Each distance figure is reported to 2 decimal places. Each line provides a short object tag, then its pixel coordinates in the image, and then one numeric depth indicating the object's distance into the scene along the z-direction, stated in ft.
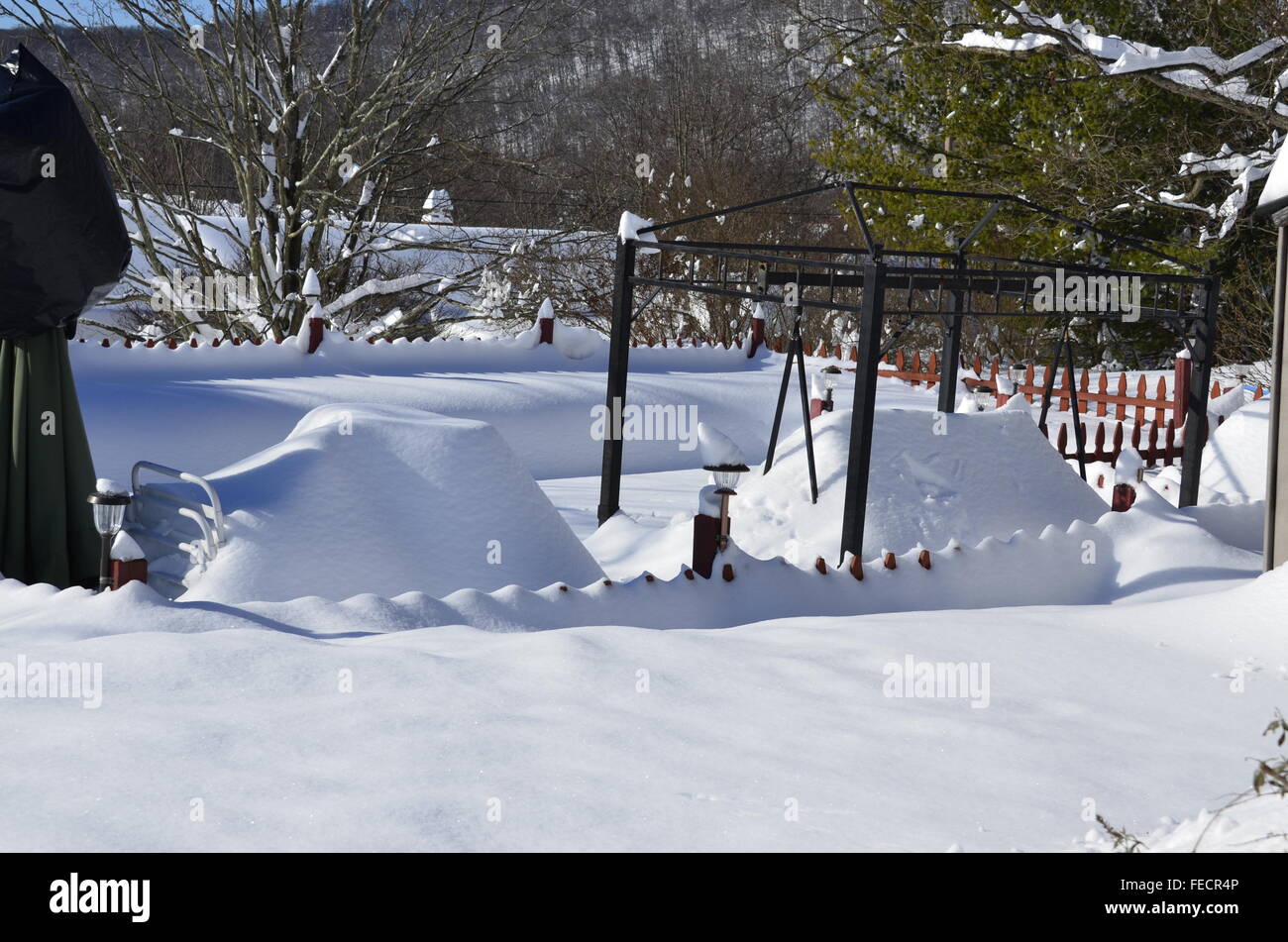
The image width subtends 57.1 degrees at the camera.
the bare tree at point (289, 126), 70.69
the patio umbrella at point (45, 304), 22.39
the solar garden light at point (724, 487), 21.93
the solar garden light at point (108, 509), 19.71
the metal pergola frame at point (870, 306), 24.23
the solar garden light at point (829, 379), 42.16
